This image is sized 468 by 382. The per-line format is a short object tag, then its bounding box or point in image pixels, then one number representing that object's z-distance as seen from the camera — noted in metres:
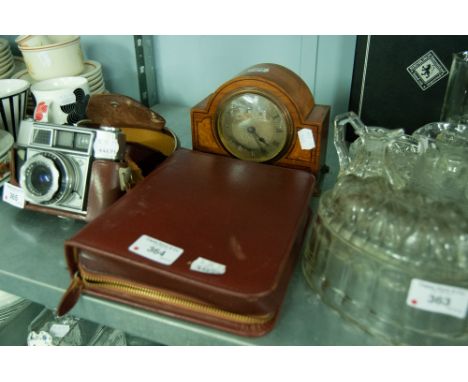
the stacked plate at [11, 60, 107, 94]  0.93
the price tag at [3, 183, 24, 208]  0.64
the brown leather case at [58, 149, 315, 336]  0.45
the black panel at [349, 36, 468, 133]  0.73
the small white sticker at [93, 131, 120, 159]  0.60
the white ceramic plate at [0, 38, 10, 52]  0.94
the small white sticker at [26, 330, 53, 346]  0.81
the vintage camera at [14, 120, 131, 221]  0.61
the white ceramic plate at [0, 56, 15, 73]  0.95
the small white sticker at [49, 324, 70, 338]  0.83
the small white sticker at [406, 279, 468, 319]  0.41
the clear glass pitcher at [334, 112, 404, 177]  0.55
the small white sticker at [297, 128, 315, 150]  0.65
